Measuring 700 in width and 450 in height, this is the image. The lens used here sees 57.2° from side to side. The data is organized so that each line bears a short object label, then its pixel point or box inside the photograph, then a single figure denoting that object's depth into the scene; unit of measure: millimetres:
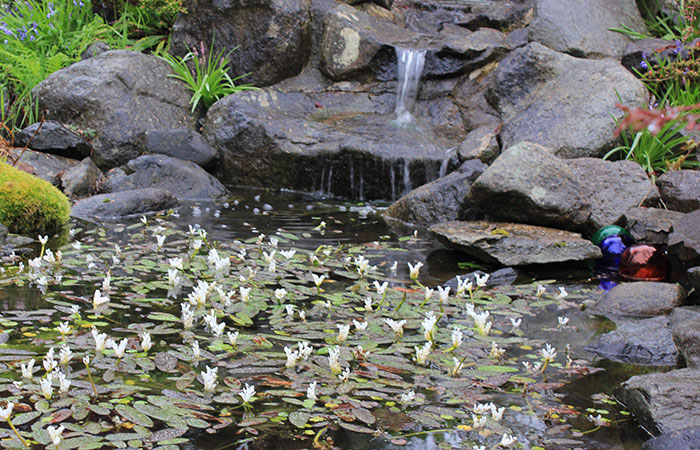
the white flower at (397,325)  3975
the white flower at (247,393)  3008
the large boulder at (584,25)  10750
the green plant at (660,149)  8211
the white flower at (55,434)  2518
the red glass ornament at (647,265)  6250
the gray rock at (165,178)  9547
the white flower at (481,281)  4867
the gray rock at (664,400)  3080
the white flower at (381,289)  4465
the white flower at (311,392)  3135
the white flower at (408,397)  3184
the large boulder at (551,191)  6852
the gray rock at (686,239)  5676
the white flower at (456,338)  3754
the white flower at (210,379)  3135
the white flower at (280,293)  4511
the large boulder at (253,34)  11758
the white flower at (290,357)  3438
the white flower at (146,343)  3527
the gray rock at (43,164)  9242
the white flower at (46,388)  2918
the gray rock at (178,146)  10367
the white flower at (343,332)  3869
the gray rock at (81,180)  9039
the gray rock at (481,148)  9062
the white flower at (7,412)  2548
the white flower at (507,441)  2784
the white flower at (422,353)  3614
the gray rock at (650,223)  6574
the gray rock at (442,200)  8000
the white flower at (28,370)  3061
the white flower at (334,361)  3395
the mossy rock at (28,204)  6840
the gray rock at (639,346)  4133
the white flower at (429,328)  3742
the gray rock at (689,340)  3895
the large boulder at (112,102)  10516
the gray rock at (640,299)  5066
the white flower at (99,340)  3416
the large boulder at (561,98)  8570
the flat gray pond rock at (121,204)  8156
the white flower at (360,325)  4035
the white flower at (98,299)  4148
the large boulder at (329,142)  9875
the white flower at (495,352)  3818
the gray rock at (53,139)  9883
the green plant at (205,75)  11516
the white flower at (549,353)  3601
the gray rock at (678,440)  2723
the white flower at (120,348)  3355
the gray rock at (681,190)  7121
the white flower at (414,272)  4913
